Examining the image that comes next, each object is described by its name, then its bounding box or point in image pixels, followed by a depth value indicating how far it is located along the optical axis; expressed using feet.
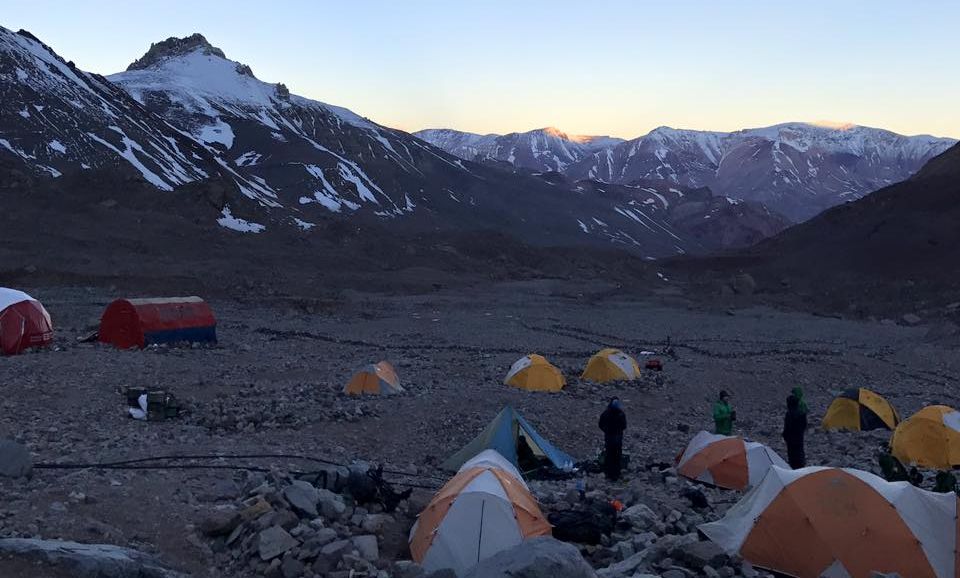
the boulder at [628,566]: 24.06
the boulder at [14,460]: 29.53
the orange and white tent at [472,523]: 26.25
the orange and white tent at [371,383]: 57.00
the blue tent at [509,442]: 41.06
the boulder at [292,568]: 23.77
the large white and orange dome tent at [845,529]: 25.99
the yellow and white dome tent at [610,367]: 68.69
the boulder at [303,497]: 27.43
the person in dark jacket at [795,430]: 41.55
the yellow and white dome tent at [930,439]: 45.01
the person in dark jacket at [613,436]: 39.58
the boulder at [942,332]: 120.16
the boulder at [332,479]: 30.63
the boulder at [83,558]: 20.68
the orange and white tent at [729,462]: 38.88
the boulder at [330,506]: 28.02
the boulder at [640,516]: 29.89
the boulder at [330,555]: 23.93
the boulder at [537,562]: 19.84
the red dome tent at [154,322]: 71.05
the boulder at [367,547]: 25.33
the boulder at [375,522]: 27.99
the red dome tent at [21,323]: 63.05
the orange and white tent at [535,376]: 63.82
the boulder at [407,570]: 24.12
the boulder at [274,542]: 24.59
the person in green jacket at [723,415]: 46.96
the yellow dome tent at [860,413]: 55.42
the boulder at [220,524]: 26.17
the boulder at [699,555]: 24.70
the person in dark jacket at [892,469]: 37.06
